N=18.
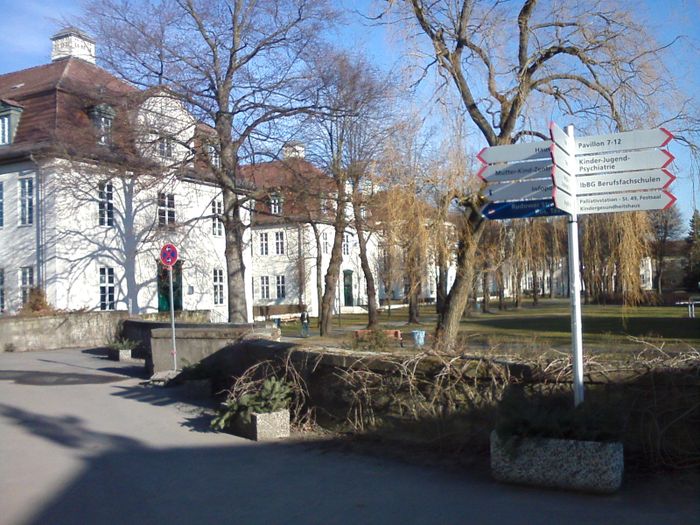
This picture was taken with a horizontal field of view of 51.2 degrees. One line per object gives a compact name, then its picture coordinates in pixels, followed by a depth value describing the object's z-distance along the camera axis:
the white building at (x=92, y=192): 26.20
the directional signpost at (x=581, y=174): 7.17
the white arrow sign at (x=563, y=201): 7.02
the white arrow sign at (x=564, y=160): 7.08
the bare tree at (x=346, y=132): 26.64
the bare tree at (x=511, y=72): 12.19
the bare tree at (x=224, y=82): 25.42
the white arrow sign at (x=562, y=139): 7.12
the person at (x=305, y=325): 35.56
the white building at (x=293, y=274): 55.05
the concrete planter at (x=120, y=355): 21.38
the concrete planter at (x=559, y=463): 6.25
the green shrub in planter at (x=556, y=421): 6.39
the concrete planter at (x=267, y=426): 9.33
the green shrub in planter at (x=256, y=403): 9.47
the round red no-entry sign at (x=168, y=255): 16.95
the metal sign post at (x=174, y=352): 15.48
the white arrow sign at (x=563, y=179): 7.07
